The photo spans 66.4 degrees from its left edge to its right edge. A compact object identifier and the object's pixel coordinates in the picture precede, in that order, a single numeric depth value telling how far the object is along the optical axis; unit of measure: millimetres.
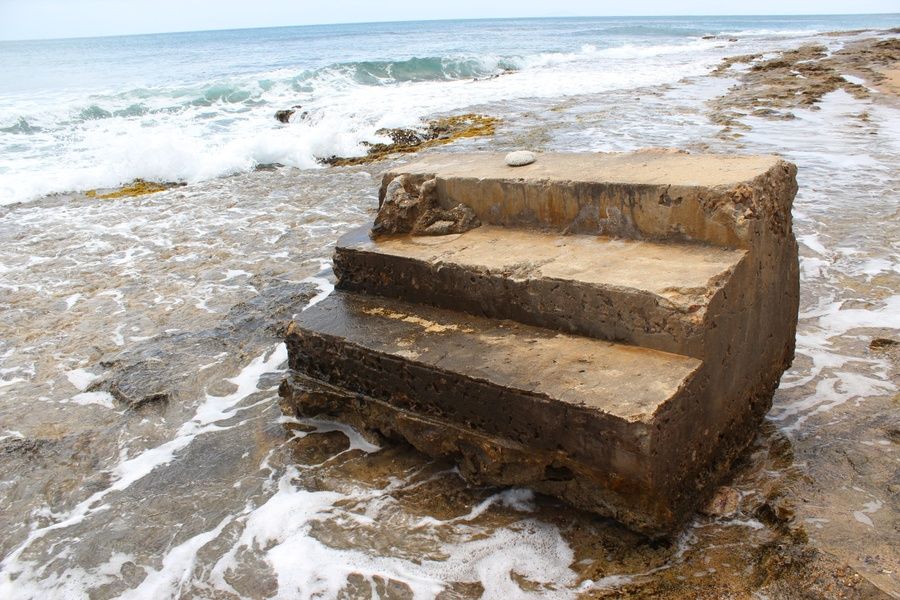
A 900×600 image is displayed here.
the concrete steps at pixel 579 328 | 2594
